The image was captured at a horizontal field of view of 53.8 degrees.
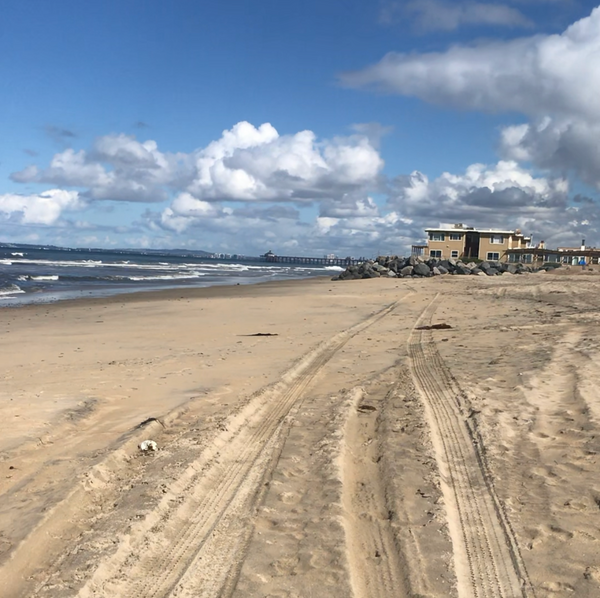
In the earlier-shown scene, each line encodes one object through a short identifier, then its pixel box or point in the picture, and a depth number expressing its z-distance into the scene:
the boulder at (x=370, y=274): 44.12
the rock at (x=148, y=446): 5.65
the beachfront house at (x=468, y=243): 71.94
